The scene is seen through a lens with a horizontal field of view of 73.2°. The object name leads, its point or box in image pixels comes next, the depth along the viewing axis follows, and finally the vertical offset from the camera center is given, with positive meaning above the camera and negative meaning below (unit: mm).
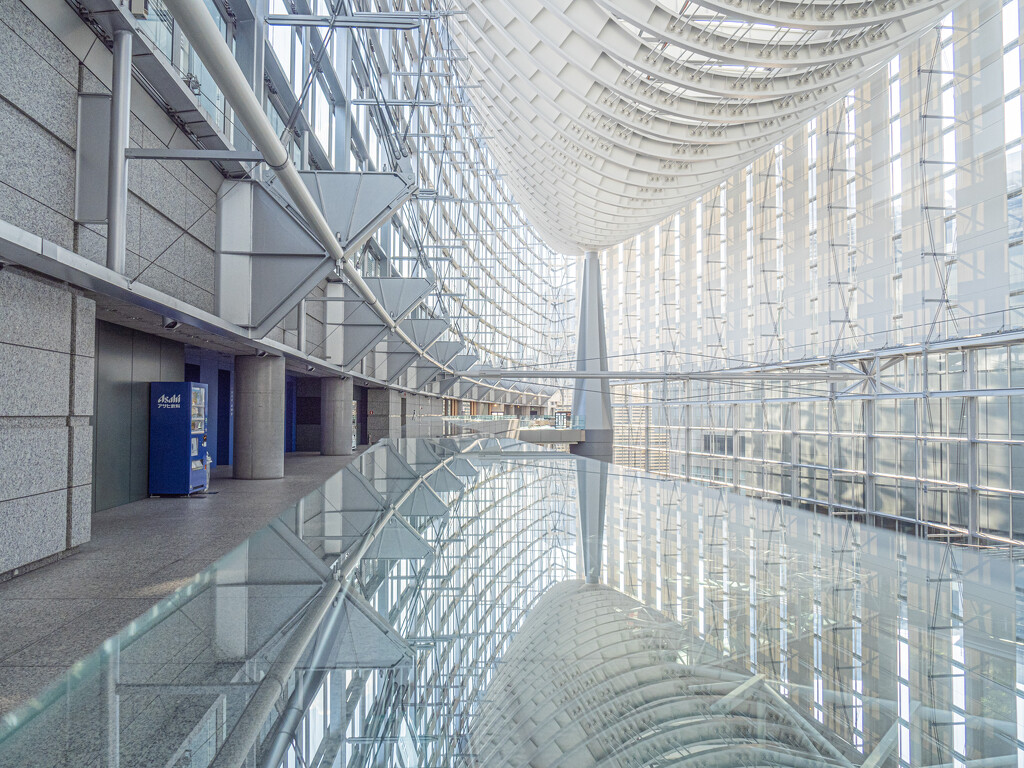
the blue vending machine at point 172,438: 11047 -608
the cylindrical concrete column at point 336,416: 20578 -460
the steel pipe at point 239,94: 4414 +2477
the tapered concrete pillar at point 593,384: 34000 +916
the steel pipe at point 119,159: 6645 +2356
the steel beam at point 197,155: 7137 +2608
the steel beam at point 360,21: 10156 +5759
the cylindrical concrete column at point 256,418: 13891 -352
